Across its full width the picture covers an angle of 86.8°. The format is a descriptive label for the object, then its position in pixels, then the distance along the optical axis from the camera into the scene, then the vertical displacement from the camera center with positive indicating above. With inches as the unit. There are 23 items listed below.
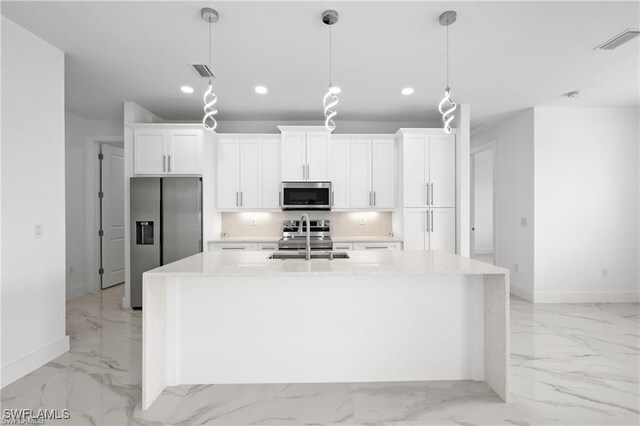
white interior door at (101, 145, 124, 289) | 220.5 -1.9
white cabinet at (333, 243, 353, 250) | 187.6 -19.1
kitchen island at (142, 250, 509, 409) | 97.7 -33.8
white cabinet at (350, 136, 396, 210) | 198.4 +20.9
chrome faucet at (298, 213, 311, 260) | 106.5 -13.4
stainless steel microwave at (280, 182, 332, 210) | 192.2 +9.6
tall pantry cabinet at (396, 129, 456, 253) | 186.9 +10.8
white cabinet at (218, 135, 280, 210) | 195.9 +24.9
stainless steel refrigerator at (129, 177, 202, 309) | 175.5 -5.1
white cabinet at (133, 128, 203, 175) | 180.1 +32.6
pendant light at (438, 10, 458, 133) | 97.6 +57.1
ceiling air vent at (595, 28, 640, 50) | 108.2 +57.5
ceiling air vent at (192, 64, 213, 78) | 131.3 +56.9
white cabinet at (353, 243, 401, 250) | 185.6 -18.9
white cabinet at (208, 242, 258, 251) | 183.2 -18.5
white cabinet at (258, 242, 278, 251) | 184.9 -18.8
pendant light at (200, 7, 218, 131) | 96.1 +57.0
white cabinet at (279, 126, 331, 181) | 193.3 +33.6
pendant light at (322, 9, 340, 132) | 97.2 +56.8
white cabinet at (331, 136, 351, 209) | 197.3 +23.3
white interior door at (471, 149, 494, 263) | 397.1 +4.1
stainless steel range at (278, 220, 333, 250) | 187.9 -12.8
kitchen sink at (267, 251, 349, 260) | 113.7 -14.9
